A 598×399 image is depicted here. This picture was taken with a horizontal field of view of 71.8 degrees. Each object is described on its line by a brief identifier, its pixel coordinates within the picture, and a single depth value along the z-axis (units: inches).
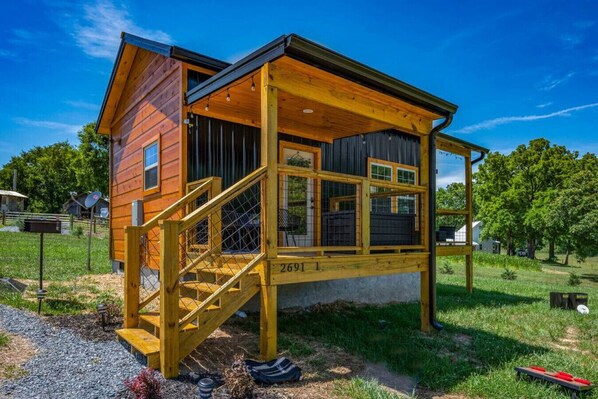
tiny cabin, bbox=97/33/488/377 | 166.7
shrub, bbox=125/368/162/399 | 114.3
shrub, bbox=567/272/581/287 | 599.2
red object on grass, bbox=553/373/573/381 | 156.3
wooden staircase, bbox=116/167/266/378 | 143.3
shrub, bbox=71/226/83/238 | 798.4
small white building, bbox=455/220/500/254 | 1641.4
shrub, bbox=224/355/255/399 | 122.1
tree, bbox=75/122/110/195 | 1059.3
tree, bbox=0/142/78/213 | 1668.3
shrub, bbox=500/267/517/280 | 623.7
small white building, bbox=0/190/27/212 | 1459.2
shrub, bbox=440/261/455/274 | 660.7
